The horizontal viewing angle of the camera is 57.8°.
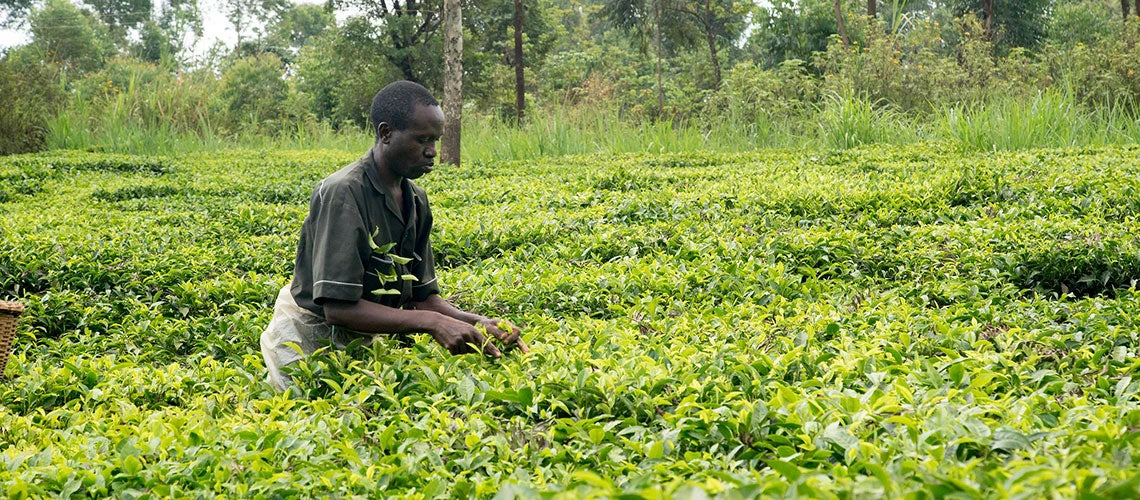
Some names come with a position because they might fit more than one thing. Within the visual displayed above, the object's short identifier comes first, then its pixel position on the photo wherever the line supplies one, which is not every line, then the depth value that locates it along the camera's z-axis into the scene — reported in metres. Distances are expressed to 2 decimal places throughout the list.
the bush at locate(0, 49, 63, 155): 16.19
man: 3.56
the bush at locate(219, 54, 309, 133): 22.86
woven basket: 4.06
